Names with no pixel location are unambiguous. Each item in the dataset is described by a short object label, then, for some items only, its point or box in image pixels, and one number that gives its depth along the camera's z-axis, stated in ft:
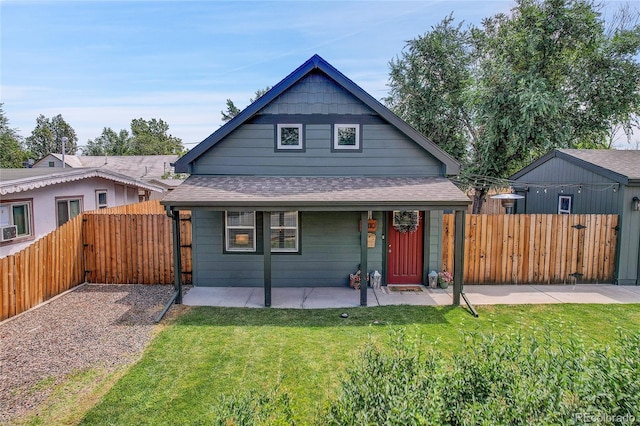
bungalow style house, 30.76
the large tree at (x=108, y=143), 221.87
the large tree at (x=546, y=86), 50.85
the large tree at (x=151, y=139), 207.85
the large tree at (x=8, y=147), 127.95
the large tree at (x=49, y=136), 206.69
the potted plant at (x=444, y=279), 30.89
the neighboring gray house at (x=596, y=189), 31.14
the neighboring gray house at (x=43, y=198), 33.00
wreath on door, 30.71
